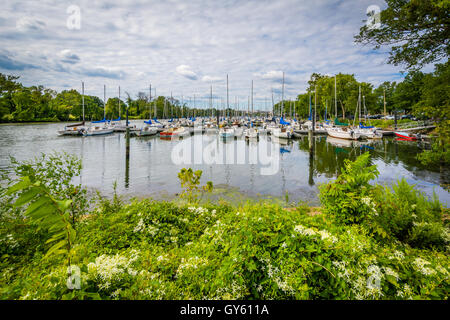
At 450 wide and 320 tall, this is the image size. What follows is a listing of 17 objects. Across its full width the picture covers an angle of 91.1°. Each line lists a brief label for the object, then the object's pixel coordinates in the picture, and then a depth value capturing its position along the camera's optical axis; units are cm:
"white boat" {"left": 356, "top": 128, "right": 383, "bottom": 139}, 4575
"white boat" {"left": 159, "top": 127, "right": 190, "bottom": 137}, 5441
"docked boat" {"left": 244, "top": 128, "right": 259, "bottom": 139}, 4804
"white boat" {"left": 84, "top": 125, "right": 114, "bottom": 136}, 5533
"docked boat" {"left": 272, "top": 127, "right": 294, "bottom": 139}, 4850
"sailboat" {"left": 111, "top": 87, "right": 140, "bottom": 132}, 6378
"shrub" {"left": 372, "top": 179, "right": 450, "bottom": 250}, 486
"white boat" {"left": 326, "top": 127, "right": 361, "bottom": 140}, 4503
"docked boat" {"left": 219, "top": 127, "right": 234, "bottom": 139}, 5047
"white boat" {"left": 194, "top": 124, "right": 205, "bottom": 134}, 6828
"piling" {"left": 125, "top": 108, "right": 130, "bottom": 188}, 1788
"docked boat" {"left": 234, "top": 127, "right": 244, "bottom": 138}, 5266
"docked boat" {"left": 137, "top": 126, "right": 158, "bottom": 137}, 5660
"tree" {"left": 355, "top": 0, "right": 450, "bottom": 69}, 759
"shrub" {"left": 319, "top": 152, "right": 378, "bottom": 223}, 475
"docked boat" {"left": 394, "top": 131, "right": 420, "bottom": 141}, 4256
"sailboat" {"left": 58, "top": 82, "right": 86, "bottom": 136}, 5478
